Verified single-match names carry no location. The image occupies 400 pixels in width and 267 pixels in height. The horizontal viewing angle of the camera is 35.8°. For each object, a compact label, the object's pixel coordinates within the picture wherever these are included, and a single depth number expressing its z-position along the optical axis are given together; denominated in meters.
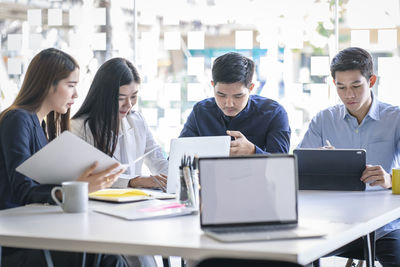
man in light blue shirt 3.25
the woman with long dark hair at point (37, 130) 2.20
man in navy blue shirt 3.37
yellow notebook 2.46
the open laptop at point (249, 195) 1.80
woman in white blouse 3.24
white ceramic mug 2.17
